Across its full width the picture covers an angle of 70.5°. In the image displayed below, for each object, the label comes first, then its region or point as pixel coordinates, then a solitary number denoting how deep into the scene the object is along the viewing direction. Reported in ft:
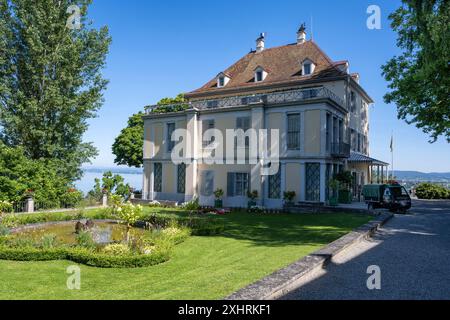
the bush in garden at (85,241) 34.77
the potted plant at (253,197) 75.99
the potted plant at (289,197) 72.08
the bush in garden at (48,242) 33.63
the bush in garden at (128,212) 36.94
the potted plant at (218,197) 81.87
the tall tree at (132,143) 141.38
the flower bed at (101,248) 29.37
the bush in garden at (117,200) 39.81
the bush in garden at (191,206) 75.15
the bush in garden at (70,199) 77.25
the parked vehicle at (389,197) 68.59
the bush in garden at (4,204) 45.57
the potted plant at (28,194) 68.39
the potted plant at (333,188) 71.05
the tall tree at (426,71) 34.83
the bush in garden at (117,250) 31.68
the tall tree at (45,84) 78.12
